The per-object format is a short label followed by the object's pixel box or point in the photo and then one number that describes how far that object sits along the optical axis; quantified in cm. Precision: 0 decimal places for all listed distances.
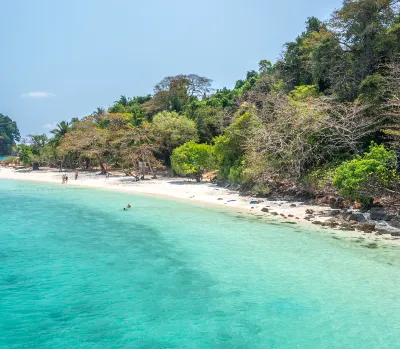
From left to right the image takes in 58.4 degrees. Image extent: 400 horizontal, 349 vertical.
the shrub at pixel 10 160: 7000
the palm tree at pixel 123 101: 6377
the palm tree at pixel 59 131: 5531
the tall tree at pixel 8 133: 11900
